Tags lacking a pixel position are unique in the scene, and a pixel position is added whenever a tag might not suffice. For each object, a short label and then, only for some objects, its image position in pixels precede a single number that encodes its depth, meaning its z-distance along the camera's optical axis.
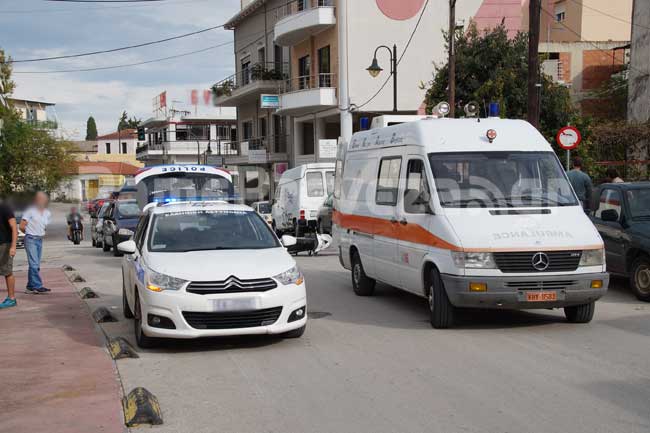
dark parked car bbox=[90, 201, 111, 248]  26.53
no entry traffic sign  17.56
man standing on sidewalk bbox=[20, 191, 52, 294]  12.75
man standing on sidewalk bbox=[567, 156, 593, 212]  14.43
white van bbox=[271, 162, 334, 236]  23.28
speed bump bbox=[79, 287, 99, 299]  13.22
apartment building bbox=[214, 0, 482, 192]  34.03
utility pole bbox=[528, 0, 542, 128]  16.44
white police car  7.96
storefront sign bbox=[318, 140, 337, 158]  32.47
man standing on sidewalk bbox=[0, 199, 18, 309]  11.44
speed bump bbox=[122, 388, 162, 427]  5.78
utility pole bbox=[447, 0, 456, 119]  22.41
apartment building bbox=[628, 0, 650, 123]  31.03
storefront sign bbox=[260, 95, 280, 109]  37.97
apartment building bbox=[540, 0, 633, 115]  43.12
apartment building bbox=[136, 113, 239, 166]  69.19
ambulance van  8.77
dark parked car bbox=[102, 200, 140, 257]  23.38
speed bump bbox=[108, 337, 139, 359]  8.12
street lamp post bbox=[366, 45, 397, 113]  27.09
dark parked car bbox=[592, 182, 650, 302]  11.39
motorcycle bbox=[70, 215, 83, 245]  31.41
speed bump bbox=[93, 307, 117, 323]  10.62
